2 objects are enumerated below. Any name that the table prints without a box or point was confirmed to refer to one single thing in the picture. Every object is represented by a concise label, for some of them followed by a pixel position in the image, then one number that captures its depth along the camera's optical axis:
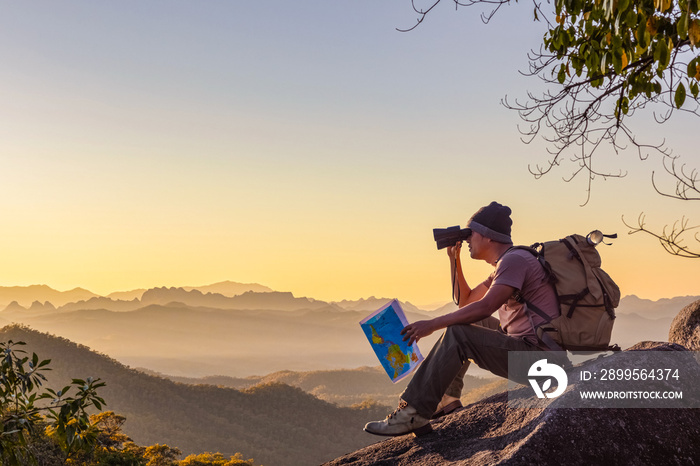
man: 5.47
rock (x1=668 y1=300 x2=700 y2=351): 7.44
